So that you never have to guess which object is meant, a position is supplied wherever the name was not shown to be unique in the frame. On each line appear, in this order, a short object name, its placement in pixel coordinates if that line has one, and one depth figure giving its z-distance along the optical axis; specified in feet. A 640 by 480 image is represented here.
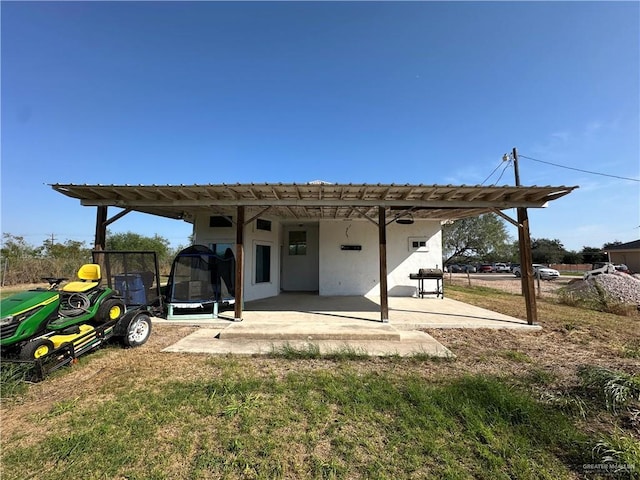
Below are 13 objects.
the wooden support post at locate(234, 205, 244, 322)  21.71
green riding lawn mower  10.67
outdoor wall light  35.60
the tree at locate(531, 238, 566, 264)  154.10
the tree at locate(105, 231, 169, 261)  84.07
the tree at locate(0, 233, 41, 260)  57.91
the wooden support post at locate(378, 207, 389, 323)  21.33
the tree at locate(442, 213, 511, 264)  91.20
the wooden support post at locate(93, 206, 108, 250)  22.00
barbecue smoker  34.17
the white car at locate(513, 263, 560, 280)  76.69
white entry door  39.68
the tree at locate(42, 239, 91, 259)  63.87
